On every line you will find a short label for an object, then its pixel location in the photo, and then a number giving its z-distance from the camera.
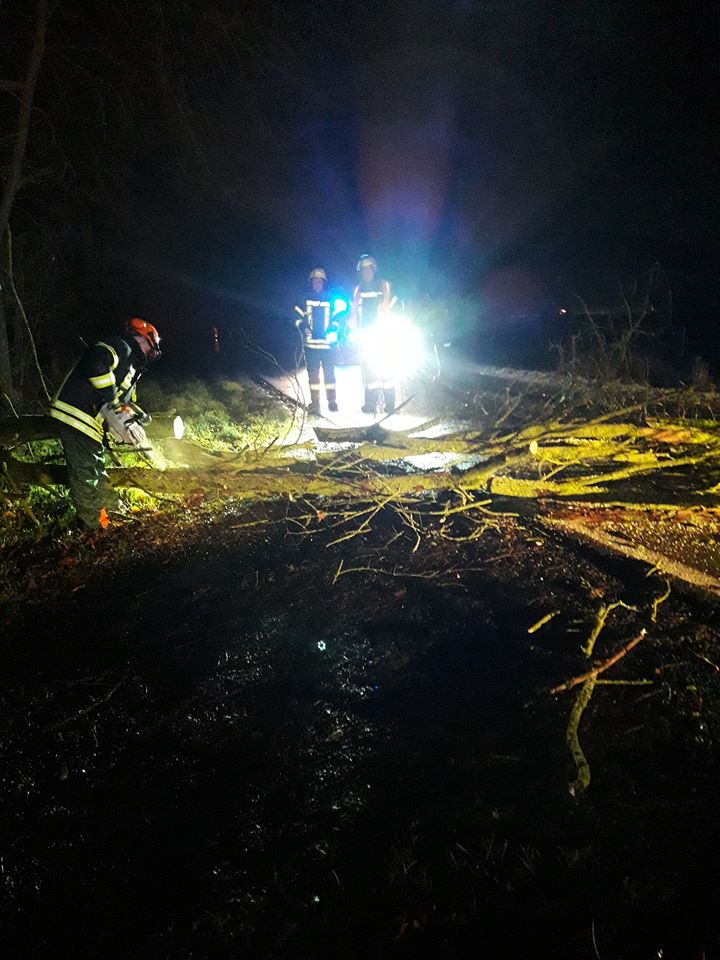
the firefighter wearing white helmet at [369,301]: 7.42
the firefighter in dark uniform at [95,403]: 4.20
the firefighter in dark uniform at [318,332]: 7.52
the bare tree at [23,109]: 5.77
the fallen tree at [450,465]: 4.57
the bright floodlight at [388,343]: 7.34
